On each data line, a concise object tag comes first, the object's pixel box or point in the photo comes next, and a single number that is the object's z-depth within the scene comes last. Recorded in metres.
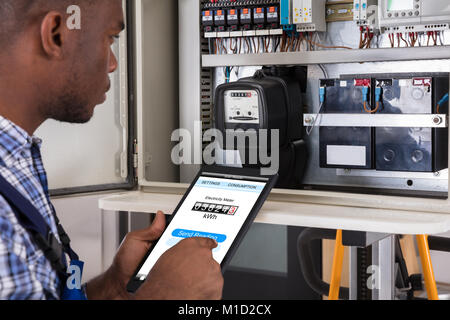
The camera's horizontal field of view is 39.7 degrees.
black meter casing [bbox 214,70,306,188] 2.18
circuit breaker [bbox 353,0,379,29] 2.19
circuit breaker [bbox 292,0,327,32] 2.23
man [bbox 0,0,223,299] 0.96
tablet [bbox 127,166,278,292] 1.35
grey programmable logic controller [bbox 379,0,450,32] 2.08
